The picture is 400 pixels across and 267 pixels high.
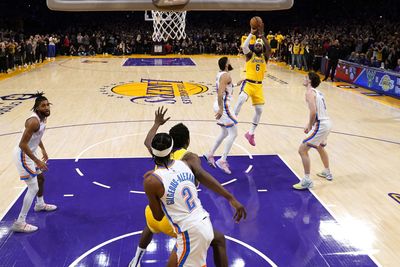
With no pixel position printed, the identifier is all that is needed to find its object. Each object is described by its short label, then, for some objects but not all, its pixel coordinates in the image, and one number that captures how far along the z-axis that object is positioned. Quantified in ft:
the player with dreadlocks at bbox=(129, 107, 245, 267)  11.02
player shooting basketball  23.31
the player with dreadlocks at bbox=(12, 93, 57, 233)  14.28
